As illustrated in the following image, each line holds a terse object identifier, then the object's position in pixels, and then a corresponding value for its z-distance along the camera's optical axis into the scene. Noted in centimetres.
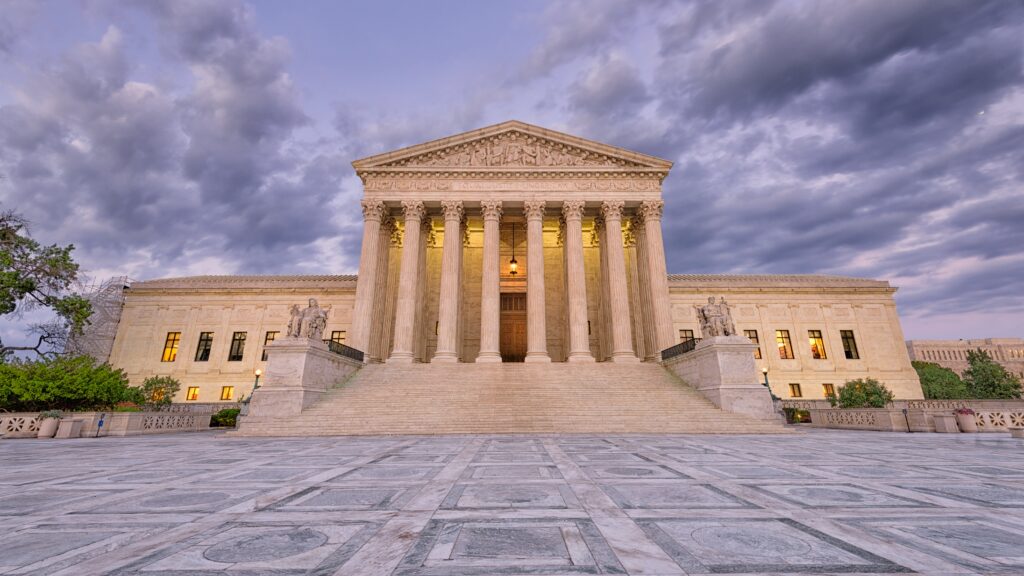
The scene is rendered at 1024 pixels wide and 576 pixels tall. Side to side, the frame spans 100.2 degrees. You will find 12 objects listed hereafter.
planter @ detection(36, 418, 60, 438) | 1448
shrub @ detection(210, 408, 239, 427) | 2061
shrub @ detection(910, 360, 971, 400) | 4190
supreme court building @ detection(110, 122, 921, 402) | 2580
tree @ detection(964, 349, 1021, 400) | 3419
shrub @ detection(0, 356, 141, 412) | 1560
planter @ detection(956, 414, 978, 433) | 1472
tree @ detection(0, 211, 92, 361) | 2053
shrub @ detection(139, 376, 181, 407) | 2695
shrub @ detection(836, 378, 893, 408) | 2109
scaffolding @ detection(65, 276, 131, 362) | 3266
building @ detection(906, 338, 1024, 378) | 8783
